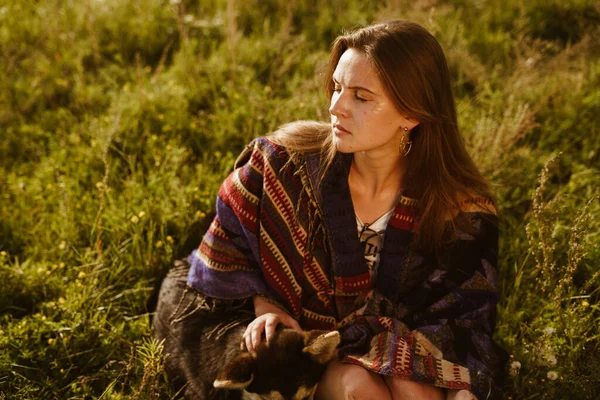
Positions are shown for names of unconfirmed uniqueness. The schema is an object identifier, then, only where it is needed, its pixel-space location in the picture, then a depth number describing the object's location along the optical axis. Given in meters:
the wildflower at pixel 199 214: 3.47
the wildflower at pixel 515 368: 2.70
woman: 2.54
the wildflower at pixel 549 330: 2.76
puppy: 2.33
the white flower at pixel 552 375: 2.64
